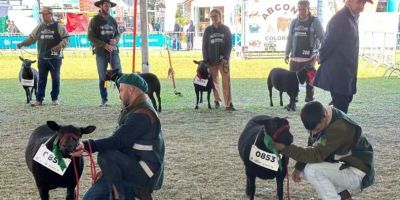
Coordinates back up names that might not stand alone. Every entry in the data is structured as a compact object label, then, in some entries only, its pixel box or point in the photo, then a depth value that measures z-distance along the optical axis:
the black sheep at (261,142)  4.33
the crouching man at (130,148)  4.06
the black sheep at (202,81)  10.70
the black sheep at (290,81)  10.40
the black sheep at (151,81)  10.06
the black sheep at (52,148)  4.16
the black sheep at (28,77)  11.76
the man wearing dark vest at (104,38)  10.72
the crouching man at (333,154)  4.09
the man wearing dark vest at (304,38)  10.30
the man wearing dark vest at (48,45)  11.18
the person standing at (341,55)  6.06
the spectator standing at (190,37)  29.69
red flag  27.36
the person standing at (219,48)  10.47
